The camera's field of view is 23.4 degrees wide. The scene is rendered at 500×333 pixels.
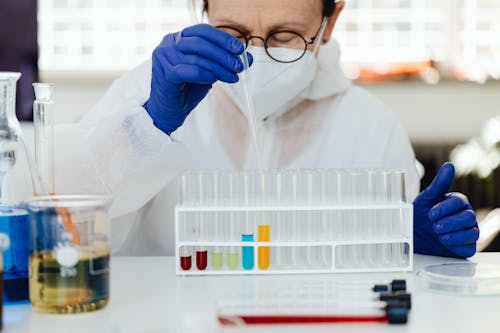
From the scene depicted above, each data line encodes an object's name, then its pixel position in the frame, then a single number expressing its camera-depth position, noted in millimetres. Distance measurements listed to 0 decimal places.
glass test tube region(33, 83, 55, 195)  1141
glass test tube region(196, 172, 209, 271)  1201
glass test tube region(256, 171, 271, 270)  1193
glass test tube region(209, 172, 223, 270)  1203
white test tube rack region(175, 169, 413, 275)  1194
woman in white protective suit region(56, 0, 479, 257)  1304
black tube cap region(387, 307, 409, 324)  1028
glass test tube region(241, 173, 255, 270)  1193
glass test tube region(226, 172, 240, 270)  1199
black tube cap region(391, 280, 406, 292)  1102
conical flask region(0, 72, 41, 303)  1094
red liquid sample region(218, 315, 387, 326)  1030
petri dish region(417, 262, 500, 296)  1128
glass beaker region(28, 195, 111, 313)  1039
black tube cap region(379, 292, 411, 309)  1054
